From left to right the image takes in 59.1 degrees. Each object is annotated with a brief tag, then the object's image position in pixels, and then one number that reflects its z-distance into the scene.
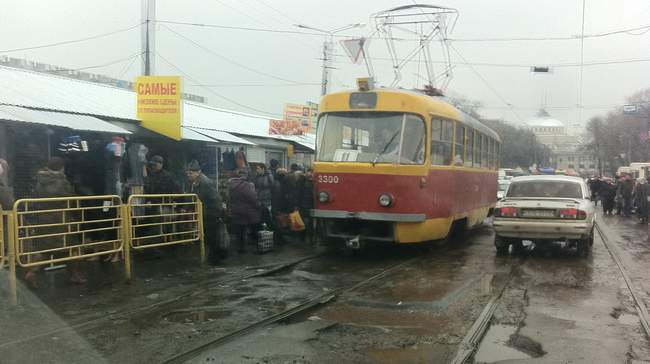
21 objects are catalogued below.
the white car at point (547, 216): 10.56
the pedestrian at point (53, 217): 7.37
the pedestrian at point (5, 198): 7.20
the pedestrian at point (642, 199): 19.02
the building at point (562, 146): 111.62
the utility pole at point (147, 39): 15.95
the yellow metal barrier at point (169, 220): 9.16
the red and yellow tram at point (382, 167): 10.05
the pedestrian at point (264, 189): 12.34
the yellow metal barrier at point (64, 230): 6.95
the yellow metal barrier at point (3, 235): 6.58
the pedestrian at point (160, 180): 10.16
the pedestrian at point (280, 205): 12.62
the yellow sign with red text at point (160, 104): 12.34
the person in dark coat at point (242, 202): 10.77
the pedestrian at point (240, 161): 11.23
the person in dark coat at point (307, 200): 12.60
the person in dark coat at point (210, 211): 9.98
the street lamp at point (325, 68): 26.73
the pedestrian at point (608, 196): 23.97
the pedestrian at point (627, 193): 22.69
